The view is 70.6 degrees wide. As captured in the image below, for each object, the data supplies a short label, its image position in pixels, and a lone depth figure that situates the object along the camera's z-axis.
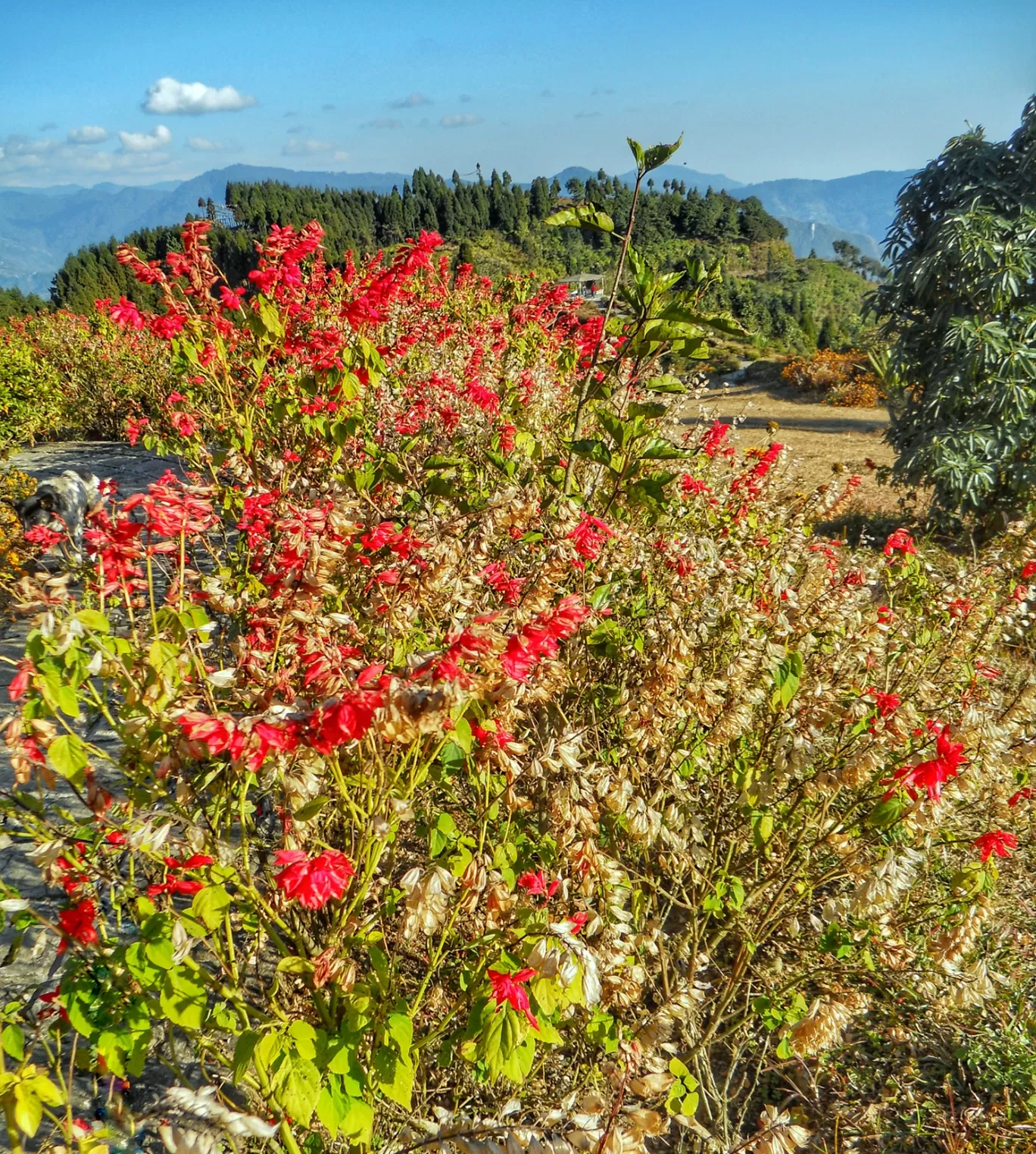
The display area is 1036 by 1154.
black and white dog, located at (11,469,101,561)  6.16
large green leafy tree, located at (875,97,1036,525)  6.44
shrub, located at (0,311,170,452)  10.38
